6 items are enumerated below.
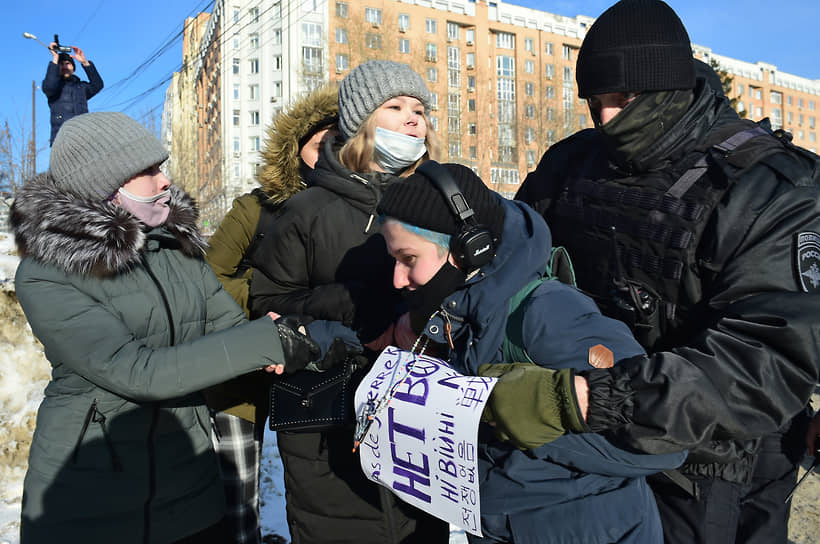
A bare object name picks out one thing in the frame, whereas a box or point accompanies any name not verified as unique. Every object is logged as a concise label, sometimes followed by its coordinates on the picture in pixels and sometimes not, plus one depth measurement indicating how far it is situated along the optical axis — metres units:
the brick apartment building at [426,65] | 45.00
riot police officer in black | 1.37
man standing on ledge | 8.75
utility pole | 13.12
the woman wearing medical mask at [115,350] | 1.93
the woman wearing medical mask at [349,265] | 2.35
